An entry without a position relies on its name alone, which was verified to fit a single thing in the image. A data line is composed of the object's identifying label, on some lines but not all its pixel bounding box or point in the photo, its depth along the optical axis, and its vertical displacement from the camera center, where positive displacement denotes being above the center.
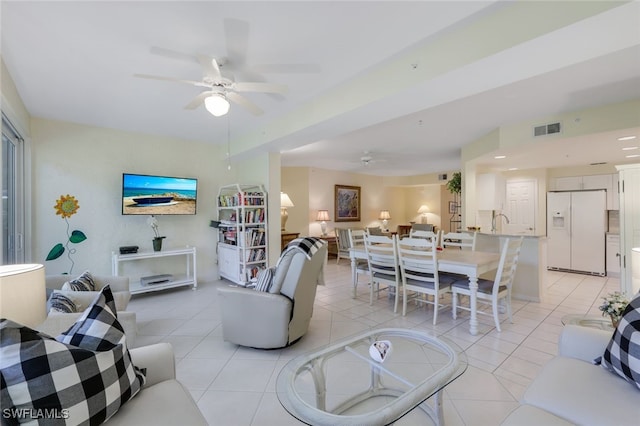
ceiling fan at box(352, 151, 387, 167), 5.69 +1.14
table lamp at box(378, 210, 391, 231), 8.85 -0.18
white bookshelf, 4.35 -0.39
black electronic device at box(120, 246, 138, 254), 4.01 -0.55
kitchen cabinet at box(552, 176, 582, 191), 5.83 +0.58
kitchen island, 3.82 -0.81
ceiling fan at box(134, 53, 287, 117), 2.12 +0.97
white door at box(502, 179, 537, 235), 6.20 +0.11
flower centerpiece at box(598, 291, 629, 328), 1.66 -0.57
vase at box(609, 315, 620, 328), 1.68 -0.65
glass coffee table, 1.21 -0.89
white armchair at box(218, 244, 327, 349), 2.38 -0.83
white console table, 3.91 -0.84
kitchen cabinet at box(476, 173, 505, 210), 5.55 +0.40
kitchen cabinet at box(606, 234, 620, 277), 5.14 -0.82
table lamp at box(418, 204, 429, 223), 9.55 -0.03
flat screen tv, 4.06 +0.26
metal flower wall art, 3.57 -0.19
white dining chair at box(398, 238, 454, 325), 3.06 -0.73
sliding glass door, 3.00 +0.18
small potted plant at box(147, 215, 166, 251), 4.23 -0.35
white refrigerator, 5.34 -0.38
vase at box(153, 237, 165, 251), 4.23 -0.49
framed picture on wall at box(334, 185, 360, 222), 7.81 +0.23
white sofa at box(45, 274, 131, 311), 2.30 -0.71
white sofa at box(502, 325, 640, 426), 1.08 -0.77
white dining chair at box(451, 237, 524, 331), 2.88 -0.80
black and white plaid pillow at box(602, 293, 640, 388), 1.20 -0.61
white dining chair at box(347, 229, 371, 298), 4.02 -0.81
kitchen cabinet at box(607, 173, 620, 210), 5.25 +0.30
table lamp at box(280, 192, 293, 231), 5.53 +0.12
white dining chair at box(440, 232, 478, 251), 3.85 -0.36
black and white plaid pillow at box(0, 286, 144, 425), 0.87 -0.55
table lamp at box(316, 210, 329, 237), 7.24 -0.19
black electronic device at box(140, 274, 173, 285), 4.03 -0.99
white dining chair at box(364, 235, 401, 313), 3.42 -0.66
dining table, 2.86 -0.57
